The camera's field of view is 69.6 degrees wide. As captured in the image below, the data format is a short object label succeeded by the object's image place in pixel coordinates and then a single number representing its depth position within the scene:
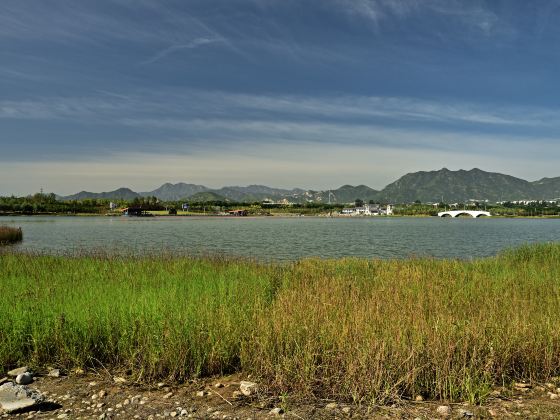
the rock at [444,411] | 5.66
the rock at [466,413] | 5.61
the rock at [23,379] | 6.62
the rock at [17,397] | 5.73
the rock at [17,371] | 6.97
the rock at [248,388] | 6.18
